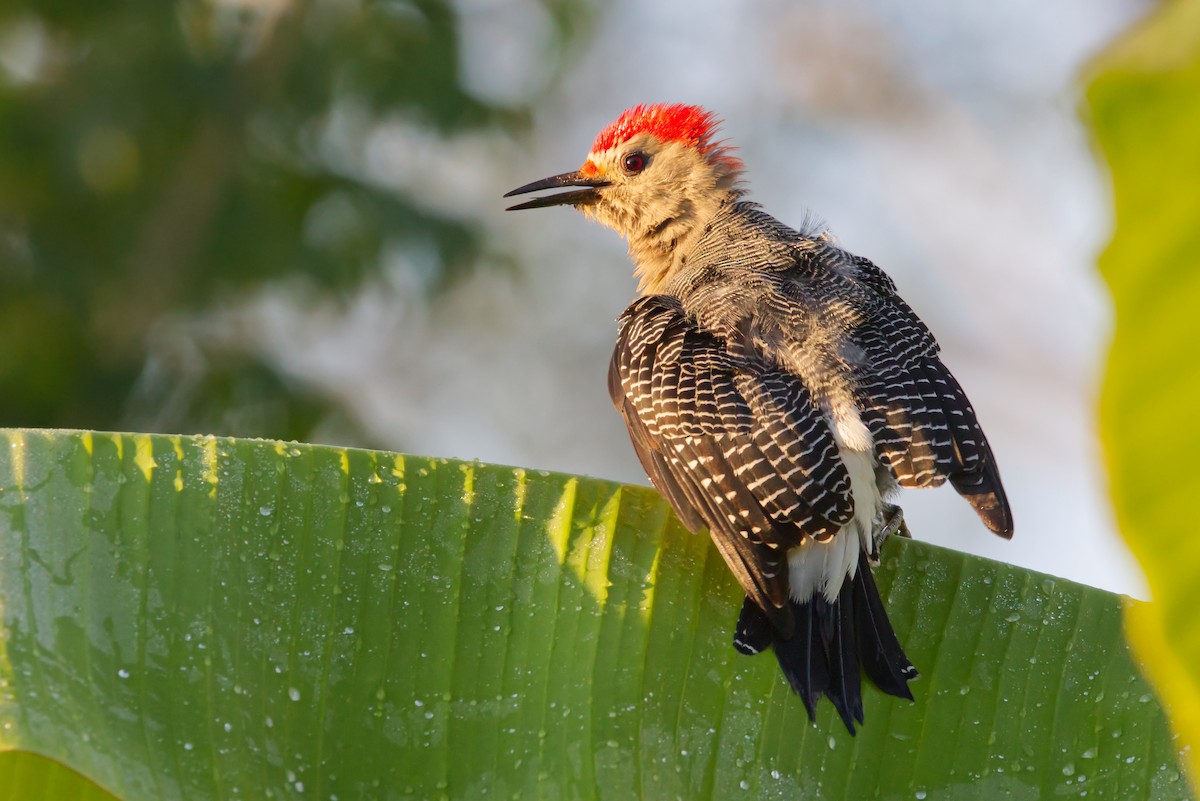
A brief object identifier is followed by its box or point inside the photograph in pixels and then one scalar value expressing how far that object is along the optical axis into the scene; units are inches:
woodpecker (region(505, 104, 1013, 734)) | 200.4
